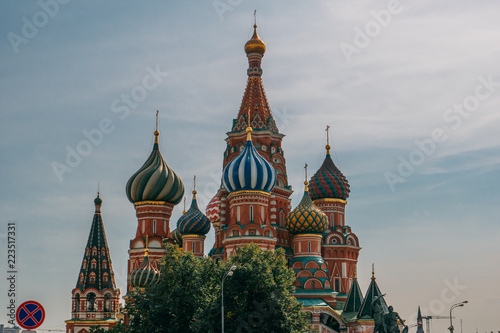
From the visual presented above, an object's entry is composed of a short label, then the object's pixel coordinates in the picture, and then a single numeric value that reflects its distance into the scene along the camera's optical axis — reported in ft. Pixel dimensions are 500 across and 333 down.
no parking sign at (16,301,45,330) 48.42
